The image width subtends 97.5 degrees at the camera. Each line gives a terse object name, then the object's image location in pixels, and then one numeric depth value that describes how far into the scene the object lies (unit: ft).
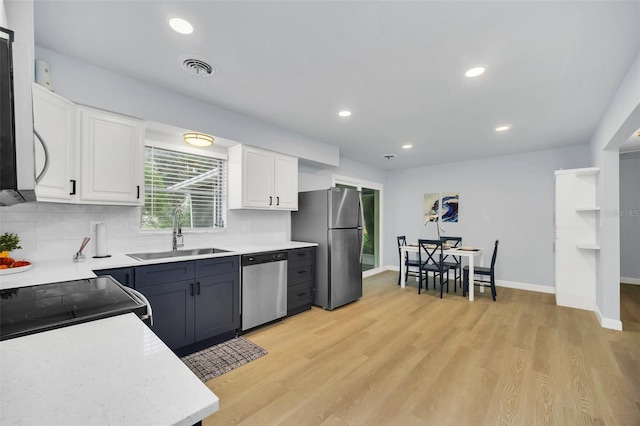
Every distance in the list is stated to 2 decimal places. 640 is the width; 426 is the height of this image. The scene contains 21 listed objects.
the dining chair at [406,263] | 16.89
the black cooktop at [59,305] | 3.12
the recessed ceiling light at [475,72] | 7.72
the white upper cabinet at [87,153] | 6.67
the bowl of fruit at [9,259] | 5.97
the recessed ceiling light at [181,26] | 6.05
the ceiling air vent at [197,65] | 7.37
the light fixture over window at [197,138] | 9.96
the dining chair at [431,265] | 15.08
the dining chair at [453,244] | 15.65
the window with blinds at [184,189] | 9.90
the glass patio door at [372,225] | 20.97
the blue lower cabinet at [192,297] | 7.85
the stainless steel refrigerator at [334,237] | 13.09
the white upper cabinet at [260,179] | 11.39
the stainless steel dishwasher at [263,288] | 10.08
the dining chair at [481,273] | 14.39
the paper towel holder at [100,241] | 8.21
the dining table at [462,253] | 14.44
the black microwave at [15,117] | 2.02
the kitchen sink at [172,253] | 9.19
